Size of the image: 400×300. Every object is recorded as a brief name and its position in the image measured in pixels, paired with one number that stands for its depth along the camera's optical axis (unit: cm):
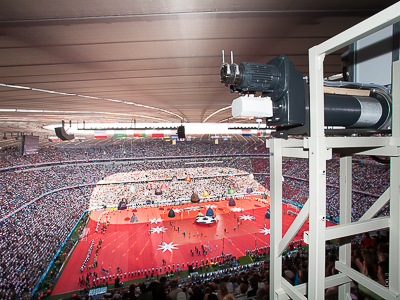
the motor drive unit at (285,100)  157
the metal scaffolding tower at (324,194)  152
